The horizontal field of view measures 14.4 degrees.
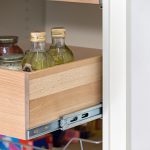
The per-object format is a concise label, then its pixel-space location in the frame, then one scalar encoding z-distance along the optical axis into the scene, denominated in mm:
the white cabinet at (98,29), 1706
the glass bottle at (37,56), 1659
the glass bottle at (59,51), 1785
